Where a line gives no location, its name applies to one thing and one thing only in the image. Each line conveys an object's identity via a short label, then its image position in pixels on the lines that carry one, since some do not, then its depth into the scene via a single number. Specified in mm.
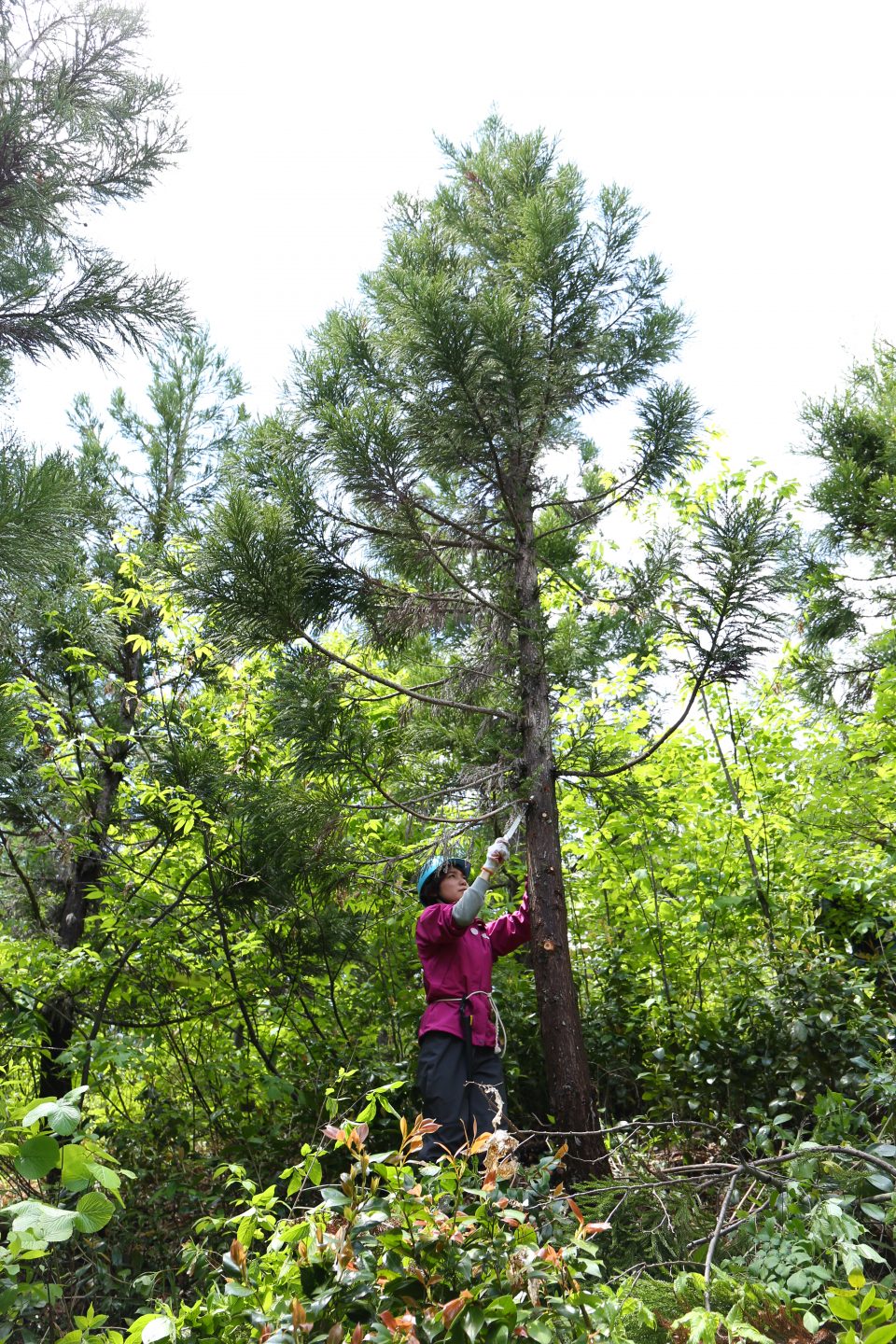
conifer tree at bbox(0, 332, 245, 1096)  5016
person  3605
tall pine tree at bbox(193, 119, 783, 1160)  4066
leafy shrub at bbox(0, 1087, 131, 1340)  1249
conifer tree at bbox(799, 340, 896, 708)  7118
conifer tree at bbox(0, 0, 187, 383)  4945
